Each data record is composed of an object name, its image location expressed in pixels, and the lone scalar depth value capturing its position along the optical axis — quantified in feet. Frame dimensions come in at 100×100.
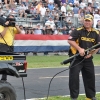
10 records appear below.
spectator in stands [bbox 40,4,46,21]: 83.66
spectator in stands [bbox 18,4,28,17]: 81.05
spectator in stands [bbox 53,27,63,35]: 81.35
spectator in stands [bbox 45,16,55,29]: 80.34
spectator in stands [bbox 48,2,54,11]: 88.19
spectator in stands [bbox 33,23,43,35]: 78.43
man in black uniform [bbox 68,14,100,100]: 26.35
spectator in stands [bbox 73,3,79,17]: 93.20
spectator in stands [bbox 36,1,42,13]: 83.46
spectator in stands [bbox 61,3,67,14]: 90.41
